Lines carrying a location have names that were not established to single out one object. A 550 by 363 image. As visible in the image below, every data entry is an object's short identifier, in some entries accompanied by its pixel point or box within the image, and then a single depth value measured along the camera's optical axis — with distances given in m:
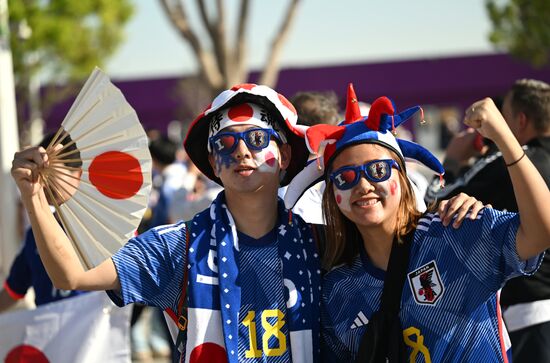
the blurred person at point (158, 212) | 8.78
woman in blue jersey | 2.91
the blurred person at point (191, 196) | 6.21
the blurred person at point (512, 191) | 4.42
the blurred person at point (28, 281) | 4.80
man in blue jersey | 3.18
